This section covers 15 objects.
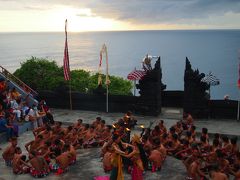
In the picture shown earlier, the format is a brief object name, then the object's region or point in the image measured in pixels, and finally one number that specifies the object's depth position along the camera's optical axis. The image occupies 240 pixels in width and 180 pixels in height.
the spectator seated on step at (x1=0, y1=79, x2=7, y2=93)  17.52
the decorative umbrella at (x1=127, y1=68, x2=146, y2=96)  18.28
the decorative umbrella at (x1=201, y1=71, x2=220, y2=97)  17.88
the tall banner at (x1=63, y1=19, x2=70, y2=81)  18.80
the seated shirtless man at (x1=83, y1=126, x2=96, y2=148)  13.39
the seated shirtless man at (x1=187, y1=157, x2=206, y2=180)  9.88
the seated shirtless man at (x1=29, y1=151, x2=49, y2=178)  10.66
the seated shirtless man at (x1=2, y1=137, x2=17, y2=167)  11.63
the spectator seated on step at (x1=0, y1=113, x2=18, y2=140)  14.90
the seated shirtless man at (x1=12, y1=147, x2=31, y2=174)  11.05
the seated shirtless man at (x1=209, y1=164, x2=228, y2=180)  8.77
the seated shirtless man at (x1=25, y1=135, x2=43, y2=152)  11.76
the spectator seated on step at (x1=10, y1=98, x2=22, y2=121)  16.26
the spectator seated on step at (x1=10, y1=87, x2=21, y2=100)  17.32
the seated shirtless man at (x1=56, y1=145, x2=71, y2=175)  10.84
